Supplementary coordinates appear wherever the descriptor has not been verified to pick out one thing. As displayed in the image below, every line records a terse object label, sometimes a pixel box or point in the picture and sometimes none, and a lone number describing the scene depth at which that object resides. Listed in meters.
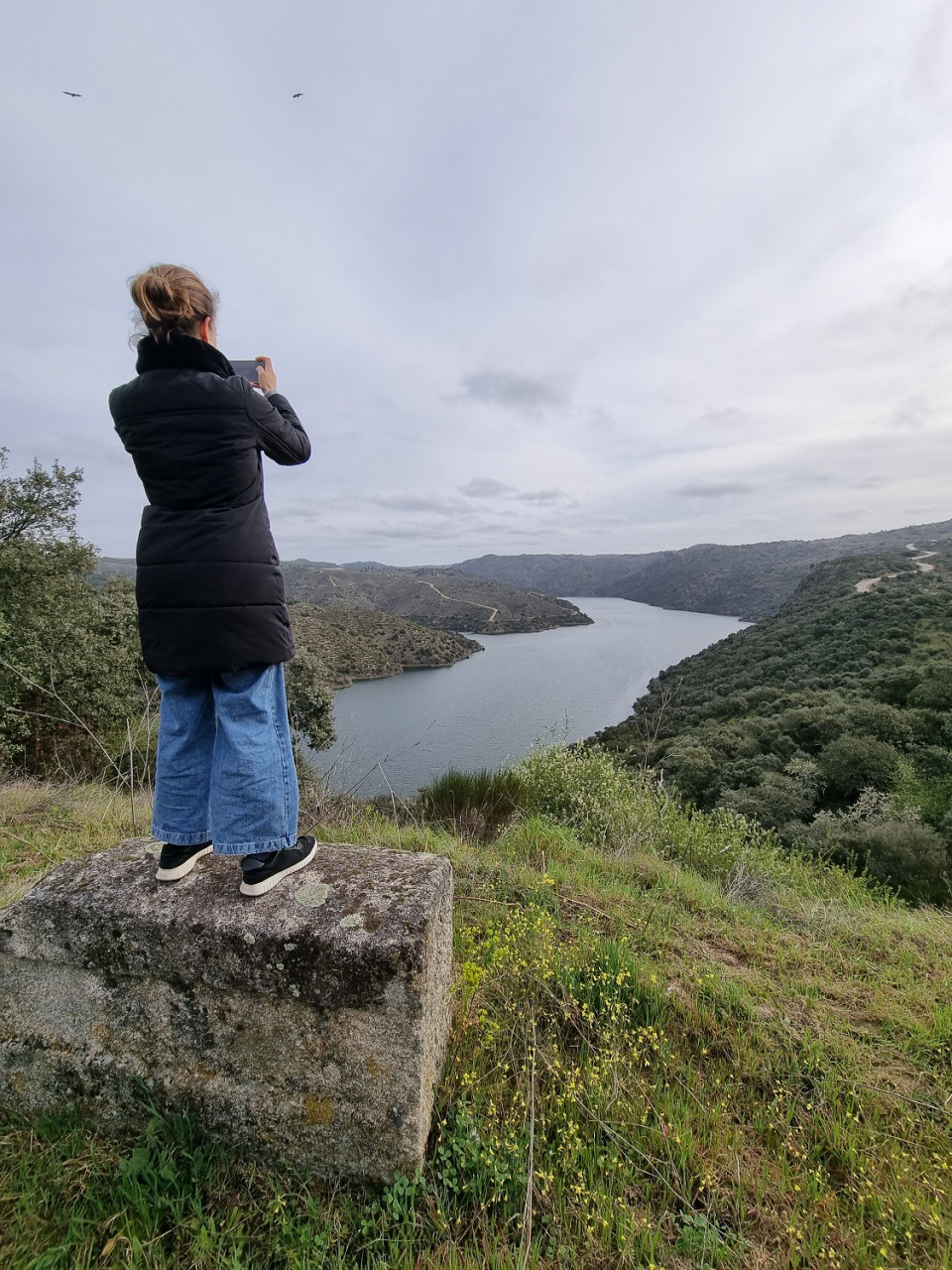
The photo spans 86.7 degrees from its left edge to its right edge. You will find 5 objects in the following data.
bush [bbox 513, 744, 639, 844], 6.71
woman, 1.57
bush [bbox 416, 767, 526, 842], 5.64
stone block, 1.31
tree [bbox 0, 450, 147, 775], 10.89
